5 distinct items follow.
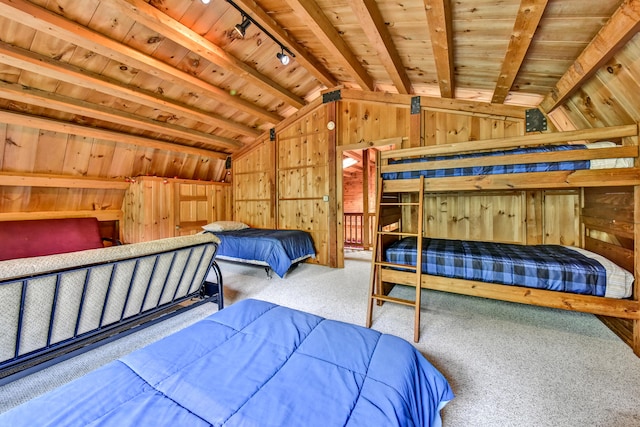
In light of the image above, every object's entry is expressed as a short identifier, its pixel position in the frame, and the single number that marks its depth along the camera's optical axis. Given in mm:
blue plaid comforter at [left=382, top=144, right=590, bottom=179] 2095
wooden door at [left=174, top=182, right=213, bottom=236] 5320
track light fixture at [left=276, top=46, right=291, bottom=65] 3117
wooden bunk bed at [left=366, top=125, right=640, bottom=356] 1935
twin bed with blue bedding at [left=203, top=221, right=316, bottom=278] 3846
